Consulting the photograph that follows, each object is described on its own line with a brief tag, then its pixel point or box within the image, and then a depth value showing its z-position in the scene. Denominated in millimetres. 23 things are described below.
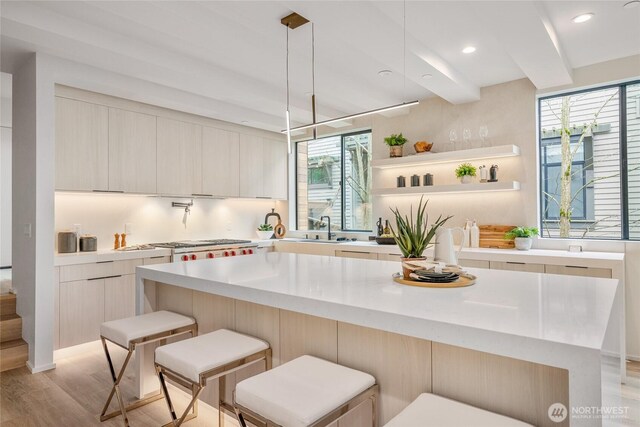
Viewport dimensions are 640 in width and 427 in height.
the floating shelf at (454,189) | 3797
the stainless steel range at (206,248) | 4219
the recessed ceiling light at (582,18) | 2680
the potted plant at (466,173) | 4062
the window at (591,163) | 3537
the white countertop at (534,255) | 3047
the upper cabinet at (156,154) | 3715
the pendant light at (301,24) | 2570
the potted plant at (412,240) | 1919
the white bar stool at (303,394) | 1217
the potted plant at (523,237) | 3611
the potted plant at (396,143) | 4605
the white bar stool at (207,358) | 1616
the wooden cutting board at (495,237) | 3850
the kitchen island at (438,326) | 1064
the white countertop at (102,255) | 3393
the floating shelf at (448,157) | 3832
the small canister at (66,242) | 3713
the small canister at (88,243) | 3902
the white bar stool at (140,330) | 2051
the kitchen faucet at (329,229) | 5405
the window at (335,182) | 5473
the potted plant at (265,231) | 5719
